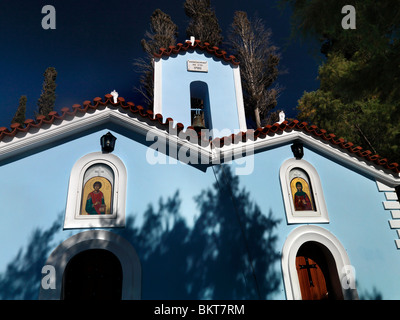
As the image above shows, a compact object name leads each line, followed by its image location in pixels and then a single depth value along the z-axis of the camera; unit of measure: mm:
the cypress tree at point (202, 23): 18939
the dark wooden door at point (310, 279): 5621
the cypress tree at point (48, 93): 24234
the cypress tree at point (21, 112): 25162
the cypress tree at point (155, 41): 17422
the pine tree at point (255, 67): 19000
